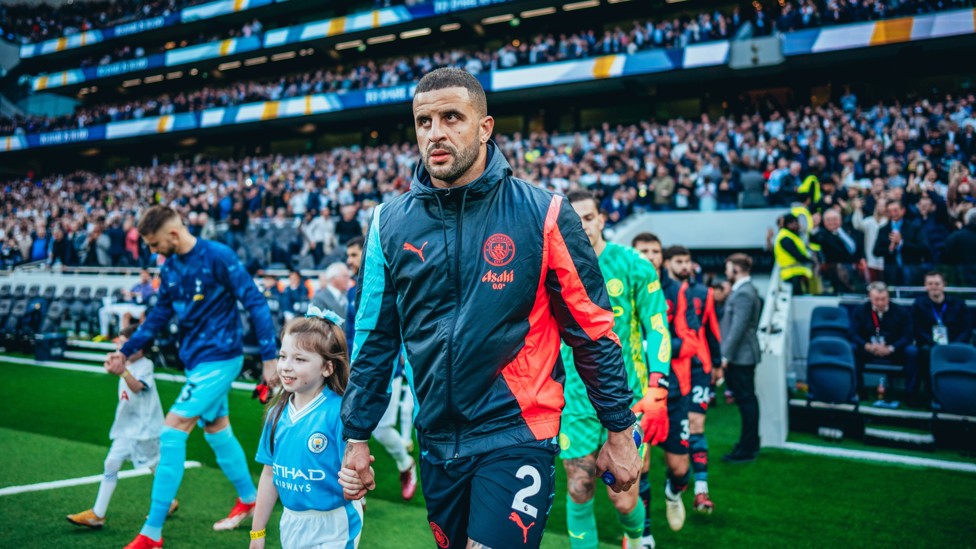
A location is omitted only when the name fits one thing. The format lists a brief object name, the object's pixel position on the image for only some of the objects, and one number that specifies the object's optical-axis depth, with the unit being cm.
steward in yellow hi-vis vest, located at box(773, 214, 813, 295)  998
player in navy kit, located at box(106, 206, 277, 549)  439
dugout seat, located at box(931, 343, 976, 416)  707
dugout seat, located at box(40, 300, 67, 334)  1584
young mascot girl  294
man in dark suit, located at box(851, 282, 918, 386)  859
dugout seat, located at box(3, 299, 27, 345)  1559
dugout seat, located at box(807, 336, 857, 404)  766
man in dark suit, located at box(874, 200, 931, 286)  1002
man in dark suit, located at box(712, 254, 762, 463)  677
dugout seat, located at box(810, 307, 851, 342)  909
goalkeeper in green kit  357
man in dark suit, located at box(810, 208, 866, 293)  984
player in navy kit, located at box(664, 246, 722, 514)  534
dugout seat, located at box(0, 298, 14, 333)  1647
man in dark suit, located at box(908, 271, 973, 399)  846
